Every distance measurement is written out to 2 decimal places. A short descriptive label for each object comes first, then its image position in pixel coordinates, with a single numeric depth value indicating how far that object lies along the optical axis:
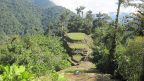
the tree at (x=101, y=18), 40.40
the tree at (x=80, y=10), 49.44
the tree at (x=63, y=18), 44.72
